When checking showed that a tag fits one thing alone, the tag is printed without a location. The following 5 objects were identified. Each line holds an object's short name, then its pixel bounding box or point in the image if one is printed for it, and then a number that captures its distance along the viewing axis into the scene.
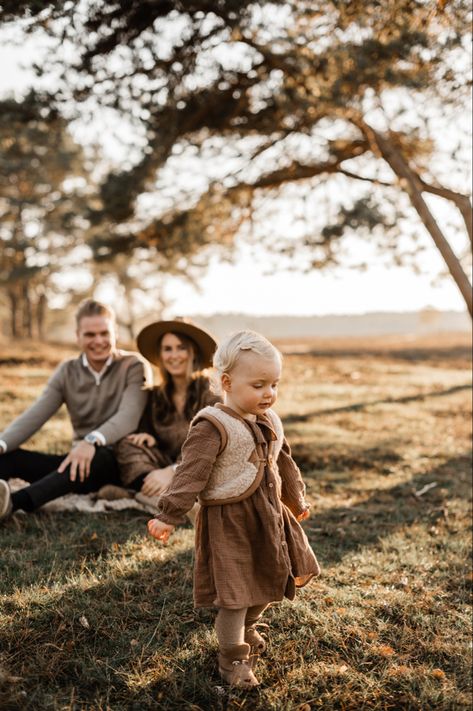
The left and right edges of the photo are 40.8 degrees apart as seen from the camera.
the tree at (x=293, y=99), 6.86
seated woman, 5.03
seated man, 4.74
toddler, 2.60
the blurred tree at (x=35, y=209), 20.28
